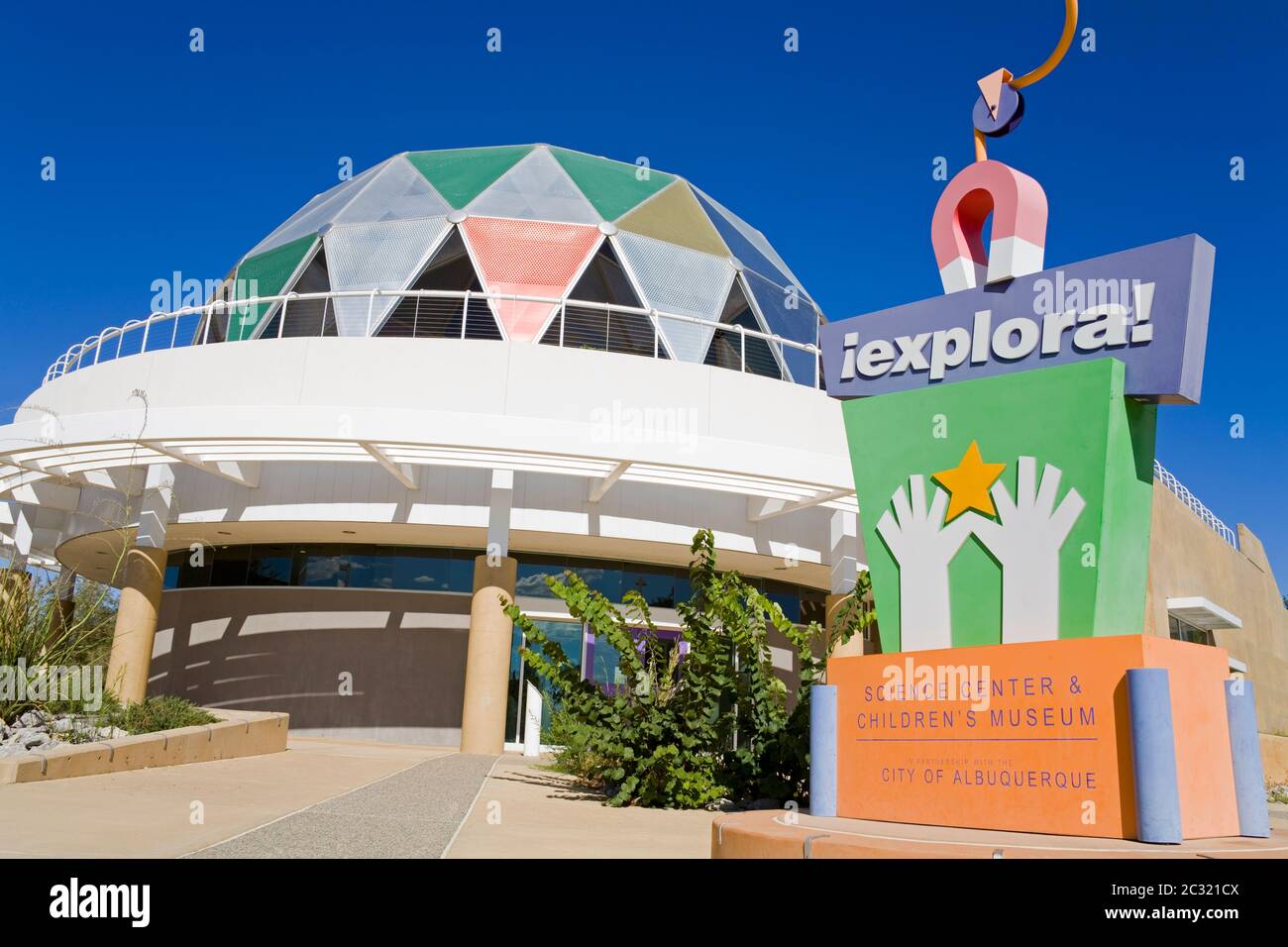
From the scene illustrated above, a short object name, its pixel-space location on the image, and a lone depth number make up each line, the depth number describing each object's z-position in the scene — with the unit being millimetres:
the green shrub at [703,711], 9391
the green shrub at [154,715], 11445
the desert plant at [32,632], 9891
